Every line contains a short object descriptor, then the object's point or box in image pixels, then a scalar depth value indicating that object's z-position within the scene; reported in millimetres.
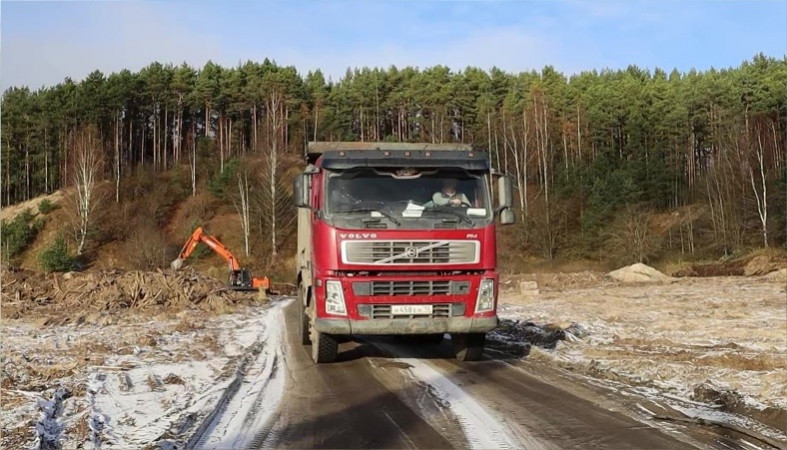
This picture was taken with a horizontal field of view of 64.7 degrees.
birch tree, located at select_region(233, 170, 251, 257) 45500
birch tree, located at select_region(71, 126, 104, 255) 45125
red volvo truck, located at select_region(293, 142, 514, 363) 8039
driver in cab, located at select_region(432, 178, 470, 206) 8430
